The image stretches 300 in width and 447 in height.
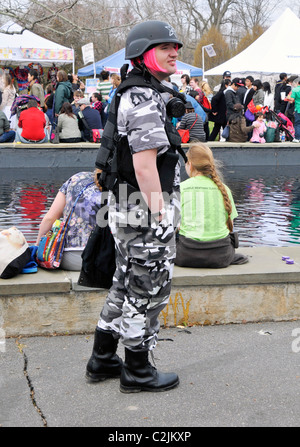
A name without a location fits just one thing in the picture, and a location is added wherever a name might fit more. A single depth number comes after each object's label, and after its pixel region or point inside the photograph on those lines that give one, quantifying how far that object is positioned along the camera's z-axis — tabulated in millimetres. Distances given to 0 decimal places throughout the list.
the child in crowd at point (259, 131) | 16281
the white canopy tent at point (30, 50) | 24172
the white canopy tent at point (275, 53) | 24406
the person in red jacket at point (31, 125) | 14391
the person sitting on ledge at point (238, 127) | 16125
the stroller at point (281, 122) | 16959
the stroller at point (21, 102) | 14844
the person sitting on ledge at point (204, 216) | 4547
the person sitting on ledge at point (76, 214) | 4188
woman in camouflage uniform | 3037
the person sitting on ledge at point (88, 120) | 15125
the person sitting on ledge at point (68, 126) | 14844
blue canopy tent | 29875
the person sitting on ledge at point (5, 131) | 14734
